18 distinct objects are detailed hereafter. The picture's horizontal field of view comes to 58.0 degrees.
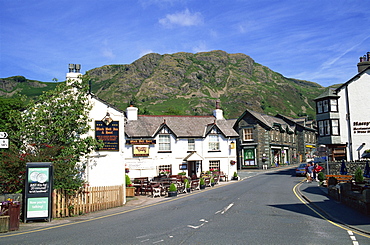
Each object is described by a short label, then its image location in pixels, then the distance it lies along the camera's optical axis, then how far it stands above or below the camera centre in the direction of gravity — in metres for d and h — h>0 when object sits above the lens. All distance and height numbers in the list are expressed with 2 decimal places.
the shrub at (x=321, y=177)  29.52 -2.40
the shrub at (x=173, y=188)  23.28 -2.48
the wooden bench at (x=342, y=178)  24.16 -2.08
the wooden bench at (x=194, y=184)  26.52 -2.62
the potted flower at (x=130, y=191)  23.06 -2.62
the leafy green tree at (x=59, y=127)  17.52 +1.53
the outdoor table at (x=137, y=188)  24.90 -2.63
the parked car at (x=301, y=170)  37.87 -2.28
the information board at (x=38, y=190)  13.95 -1.52
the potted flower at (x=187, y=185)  25.52 -2.54
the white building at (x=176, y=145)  34.09 +0.73
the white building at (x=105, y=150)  20.94 +0.21
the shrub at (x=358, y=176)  23.93 -1.93
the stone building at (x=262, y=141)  52.72 +1.56
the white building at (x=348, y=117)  37.72 +3.72
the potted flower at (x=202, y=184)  28.16 -2.71
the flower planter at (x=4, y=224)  12.01 -2.47
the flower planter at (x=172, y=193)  23.22 -2.83
